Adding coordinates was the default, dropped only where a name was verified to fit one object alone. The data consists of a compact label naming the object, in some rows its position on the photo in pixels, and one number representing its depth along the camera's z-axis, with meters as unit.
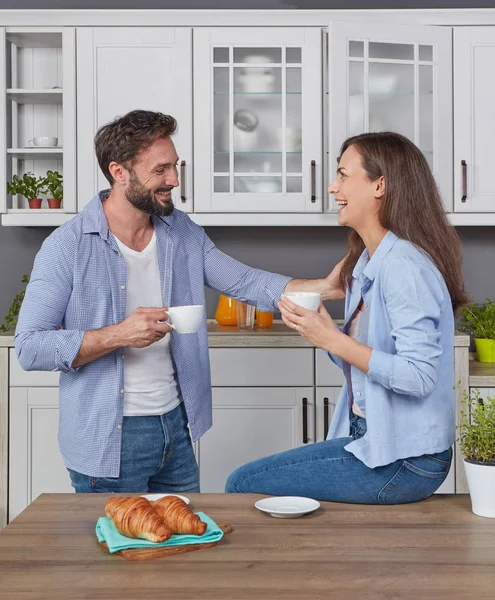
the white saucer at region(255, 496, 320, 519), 1.37
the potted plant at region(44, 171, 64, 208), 3.38
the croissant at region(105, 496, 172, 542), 1.22
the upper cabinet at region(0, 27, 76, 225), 3.28
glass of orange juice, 3.33
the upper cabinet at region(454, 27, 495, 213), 3.27
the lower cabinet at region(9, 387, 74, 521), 3.13
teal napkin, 1.21
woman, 1.52
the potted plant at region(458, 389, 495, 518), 1.37
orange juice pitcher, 3.36
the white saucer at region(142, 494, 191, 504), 1.41
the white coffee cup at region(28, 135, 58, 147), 3.34
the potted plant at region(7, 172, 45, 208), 3.37
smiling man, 1.90
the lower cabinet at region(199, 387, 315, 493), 3.12
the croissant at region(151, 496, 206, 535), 1.24
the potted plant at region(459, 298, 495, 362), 3.36
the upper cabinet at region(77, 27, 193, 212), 3.25
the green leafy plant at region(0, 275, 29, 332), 3.35
